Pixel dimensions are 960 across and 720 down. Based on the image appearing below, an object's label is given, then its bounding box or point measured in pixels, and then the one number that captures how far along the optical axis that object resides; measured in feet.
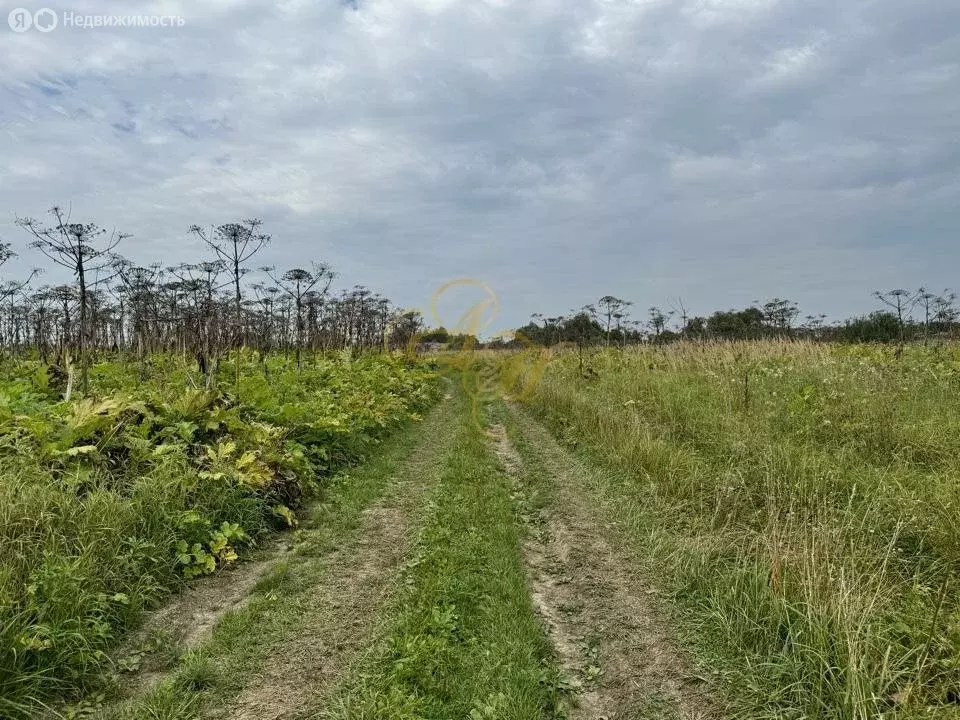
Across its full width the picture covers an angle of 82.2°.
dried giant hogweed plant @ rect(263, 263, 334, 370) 57.47
